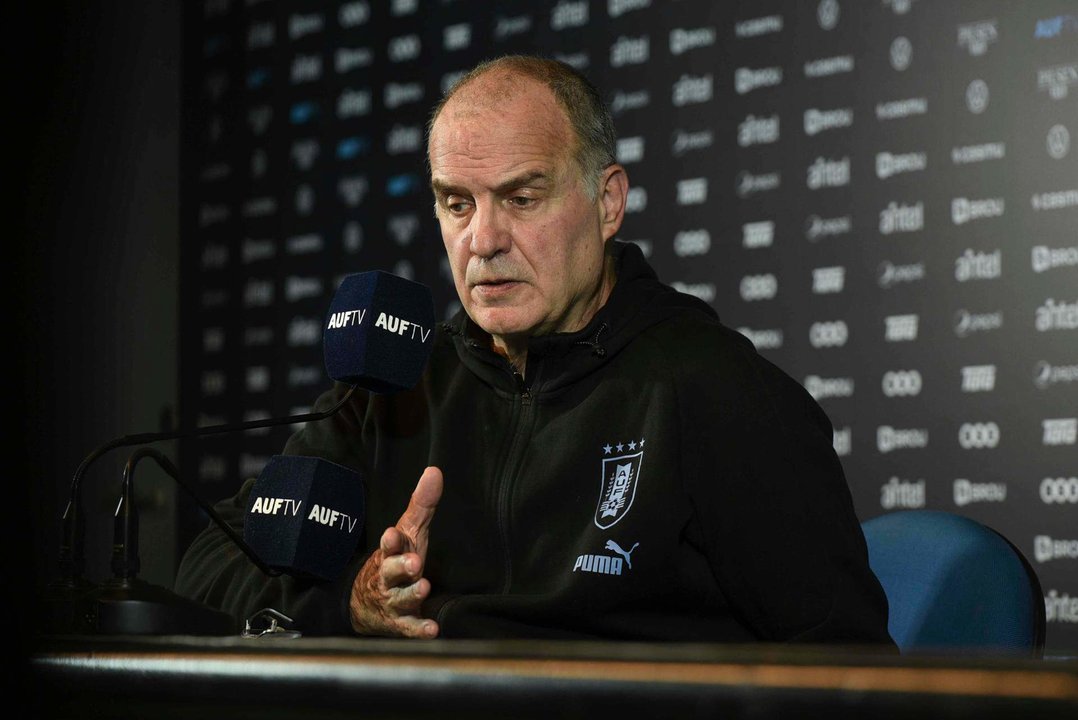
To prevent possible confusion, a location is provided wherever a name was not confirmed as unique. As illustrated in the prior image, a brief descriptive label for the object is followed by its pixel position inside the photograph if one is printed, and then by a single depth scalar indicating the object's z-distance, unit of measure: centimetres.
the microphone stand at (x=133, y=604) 313
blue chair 345
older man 349
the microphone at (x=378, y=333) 340
